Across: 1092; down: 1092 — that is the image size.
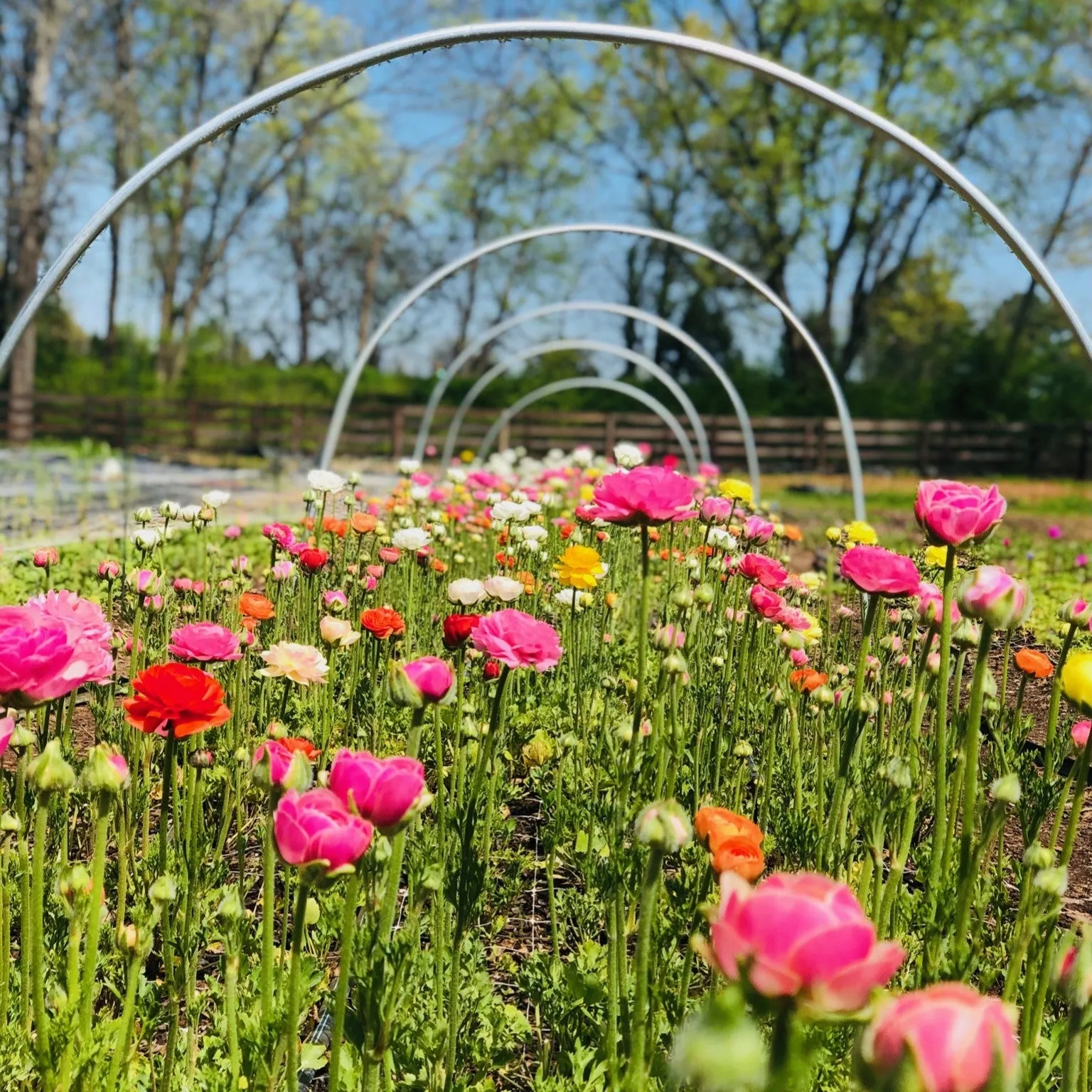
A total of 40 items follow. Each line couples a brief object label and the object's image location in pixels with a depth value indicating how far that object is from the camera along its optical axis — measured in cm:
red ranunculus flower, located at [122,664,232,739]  105
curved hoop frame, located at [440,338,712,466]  639
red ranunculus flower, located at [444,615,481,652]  125
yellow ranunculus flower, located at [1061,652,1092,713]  102
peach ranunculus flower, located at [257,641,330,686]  142
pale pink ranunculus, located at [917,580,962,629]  135
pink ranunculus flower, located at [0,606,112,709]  96
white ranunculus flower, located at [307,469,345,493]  235
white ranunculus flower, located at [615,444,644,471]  296
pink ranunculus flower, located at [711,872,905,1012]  50
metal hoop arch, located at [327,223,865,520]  379
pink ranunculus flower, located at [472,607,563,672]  119
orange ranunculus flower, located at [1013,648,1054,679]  161
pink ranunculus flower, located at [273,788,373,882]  78
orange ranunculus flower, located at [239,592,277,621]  174
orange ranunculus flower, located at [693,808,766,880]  90
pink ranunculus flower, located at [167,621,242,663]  130
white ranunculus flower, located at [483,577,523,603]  146
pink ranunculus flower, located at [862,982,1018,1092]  48
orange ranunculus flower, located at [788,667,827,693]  169
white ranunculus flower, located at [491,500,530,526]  226
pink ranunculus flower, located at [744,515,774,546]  200
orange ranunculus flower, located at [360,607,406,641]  169
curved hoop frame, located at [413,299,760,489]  547
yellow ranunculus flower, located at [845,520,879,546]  209
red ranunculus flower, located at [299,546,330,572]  195
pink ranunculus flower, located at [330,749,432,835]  82
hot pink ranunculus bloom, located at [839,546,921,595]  126
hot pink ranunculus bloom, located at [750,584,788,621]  161
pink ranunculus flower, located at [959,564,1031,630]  98
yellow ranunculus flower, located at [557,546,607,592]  182
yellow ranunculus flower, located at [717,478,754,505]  219
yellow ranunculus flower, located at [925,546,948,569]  181
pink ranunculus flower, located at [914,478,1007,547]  112
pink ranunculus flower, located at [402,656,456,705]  101
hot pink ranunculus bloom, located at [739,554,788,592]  175
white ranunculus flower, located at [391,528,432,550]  222
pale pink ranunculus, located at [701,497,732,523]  206
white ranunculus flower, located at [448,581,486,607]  150
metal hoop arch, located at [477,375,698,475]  685
